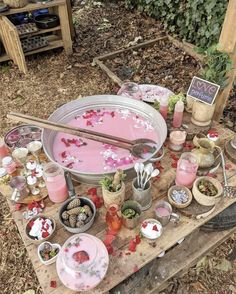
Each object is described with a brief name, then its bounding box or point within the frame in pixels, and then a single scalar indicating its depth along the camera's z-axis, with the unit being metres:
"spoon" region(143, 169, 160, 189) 1.79
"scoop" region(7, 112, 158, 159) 1.91
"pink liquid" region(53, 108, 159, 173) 1.94
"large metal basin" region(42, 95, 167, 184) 1.99
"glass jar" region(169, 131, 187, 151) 2.02
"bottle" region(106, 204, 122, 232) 1.57
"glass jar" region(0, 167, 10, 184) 1.89
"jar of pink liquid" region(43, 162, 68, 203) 1.66
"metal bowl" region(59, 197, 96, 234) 1.56
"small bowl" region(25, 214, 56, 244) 1.55
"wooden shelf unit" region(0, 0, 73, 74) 3.75
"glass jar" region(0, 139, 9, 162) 2.00
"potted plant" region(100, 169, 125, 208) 1.58
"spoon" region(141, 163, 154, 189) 1.60
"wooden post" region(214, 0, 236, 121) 1.96
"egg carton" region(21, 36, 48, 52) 4.16
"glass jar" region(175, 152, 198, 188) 1.74
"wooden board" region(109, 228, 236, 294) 1.87
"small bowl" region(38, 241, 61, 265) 1.48
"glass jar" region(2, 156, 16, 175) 1.91
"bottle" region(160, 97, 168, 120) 2.20
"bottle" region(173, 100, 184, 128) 2.12
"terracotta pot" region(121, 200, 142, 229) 1.59
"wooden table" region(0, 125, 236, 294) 1.44
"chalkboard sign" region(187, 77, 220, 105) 2.03
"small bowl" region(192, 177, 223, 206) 1.67
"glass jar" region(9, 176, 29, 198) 1.77
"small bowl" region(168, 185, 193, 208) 1.69
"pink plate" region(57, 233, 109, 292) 1.38
